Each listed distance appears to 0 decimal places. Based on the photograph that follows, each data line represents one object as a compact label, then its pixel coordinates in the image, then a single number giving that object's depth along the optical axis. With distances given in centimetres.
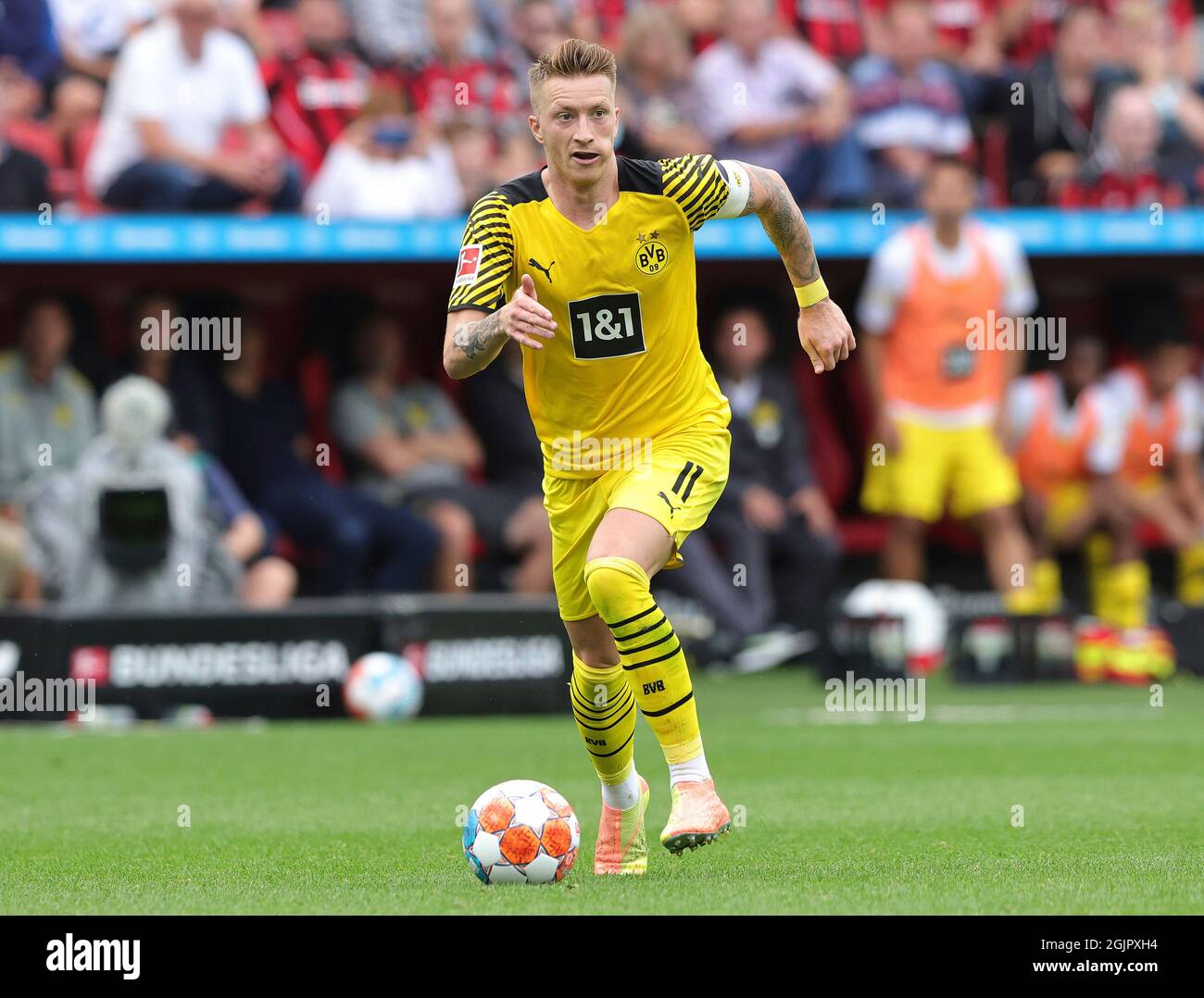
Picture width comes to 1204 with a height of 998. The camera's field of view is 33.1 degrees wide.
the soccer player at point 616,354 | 617
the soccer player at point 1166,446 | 1655
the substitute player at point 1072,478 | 1614
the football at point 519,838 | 602
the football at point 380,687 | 1231
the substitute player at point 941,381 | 1492
